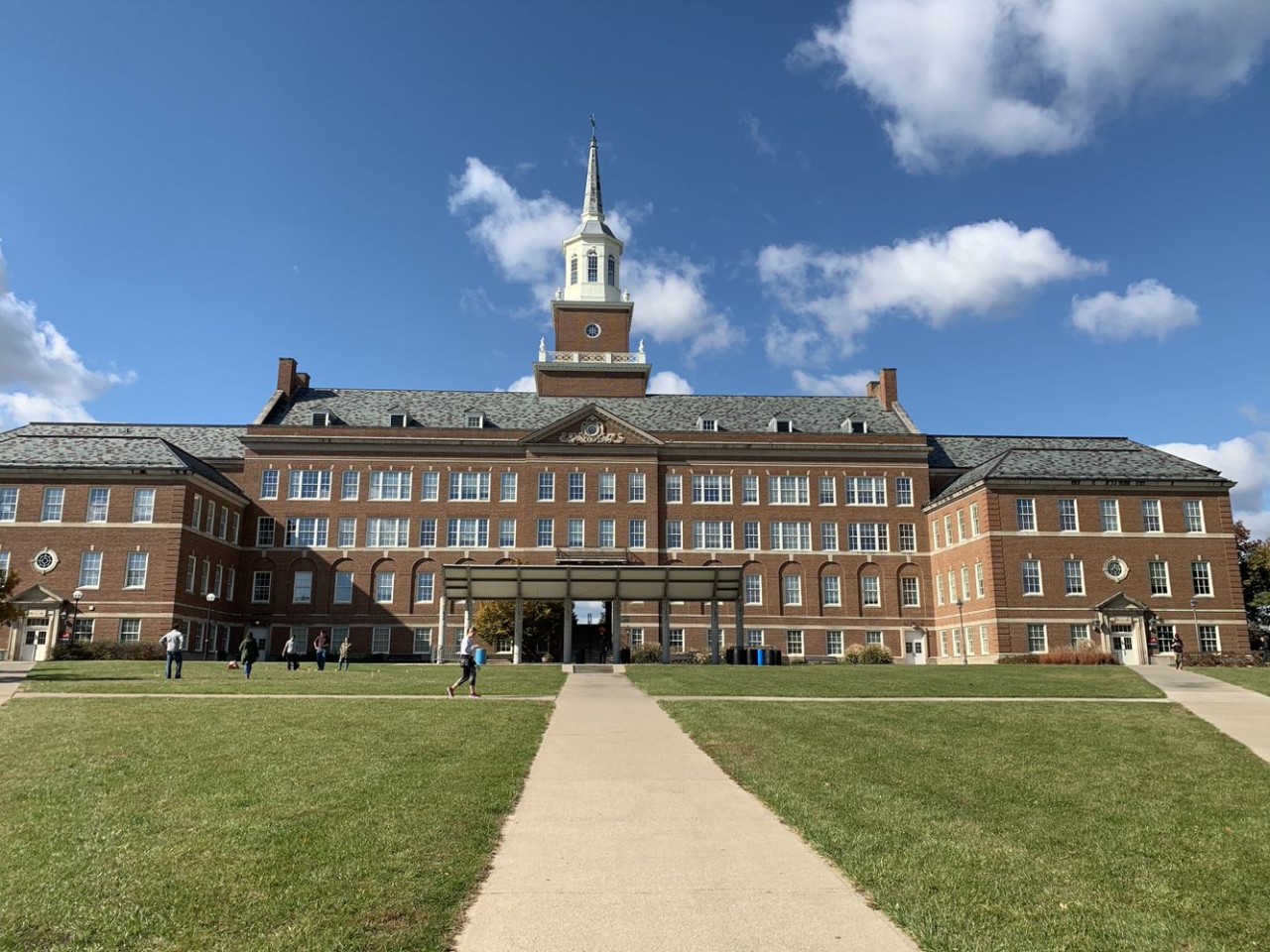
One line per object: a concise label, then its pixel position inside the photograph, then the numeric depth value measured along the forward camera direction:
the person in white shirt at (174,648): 29.20
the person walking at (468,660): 22.88
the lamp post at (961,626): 55.14
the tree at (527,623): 53.22
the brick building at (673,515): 51.28
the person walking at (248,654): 30.16
